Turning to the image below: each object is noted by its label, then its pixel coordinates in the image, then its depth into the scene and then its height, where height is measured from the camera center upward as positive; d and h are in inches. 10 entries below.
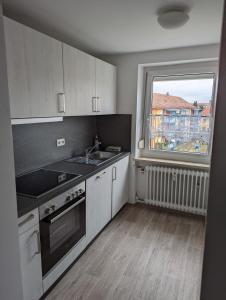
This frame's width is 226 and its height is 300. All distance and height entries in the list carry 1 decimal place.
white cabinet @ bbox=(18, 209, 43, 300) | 56.7 -38.6
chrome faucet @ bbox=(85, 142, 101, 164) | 124.6 -20.3
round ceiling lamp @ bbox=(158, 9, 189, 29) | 66.6 +30.7
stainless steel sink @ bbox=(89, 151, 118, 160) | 123.4 -23.4
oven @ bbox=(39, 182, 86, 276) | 64.4 -37.6
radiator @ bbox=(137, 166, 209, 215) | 116.9 -41.2
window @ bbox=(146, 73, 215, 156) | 117.3 +1.4
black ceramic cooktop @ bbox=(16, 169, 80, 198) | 66.8 -23.9
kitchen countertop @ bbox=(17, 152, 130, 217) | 57.7 -23.5
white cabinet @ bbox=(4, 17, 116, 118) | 60.9 +13.4
